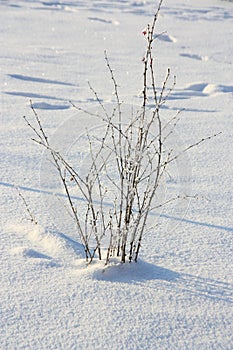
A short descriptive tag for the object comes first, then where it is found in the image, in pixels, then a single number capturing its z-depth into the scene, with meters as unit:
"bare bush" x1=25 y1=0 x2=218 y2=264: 4.18
